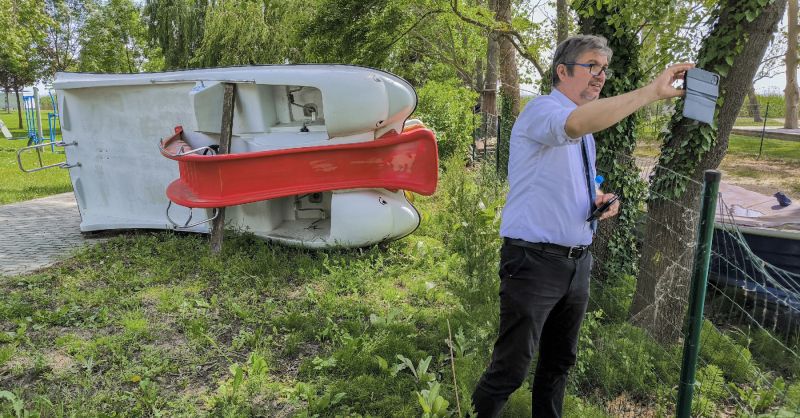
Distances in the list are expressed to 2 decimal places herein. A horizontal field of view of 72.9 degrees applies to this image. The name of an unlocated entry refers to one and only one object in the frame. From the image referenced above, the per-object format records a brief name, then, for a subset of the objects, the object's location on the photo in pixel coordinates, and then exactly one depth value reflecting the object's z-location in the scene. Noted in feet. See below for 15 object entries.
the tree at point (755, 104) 82.16
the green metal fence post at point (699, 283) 6.90
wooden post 19.17
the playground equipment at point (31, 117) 52.83
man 7.09
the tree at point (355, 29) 49.21
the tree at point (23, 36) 70.64
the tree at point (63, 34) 107.76
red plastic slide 18.49
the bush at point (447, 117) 42.09
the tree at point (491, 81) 53.10
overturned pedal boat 18.45
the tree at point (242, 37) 71.51
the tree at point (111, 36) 97.50
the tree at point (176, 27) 81.05
